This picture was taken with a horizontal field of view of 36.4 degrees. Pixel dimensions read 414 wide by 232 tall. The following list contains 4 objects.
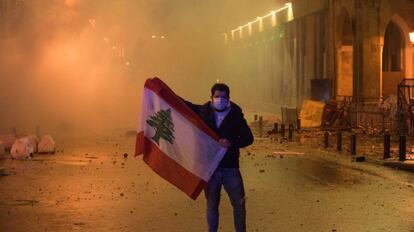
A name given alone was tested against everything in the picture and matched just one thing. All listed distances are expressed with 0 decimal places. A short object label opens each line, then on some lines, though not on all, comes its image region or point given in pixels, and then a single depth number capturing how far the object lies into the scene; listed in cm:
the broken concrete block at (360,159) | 1271
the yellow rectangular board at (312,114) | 2164
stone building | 2282
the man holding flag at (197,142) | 543
